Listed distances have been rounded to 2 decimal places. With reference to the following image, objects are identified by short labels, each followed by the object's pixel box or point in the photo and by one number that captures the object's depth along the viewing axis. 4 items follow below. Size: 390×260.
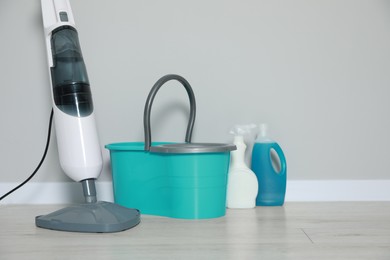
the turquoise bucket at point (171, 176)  2.50
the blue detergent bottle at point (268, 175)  2.74
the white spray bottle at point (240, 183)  2.69
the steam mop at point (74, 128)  2.41
